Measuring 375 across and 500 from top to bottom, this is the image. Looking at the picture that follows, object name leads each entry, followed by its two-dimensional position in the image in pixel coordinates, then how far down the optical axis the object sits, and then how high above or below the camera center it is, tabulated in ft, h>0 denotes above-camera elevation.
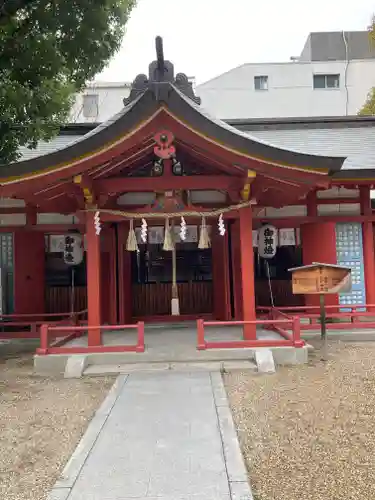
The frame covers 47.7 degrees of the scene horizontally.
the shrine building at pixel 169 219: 25.20 +3.99
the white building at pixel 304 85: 98.43 +42.48
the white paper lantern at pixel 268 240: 36.27 +2.33
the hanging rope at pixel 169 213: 28.27 +3.82
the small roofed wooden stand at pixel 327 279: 26.73 -0.89
